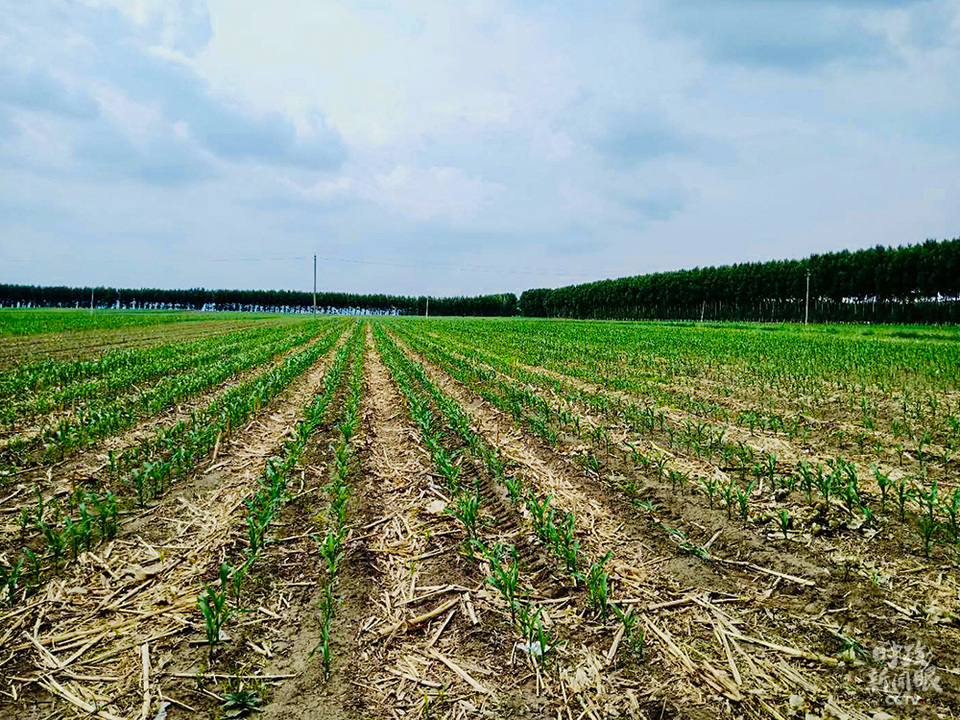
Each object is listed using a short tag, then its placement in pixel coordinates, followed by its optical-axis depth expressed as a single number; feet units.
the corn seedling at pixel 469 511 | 14.46
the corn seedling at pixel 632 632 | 9.68
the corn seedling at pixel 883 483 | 14.23
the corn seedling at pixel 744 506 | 14.90
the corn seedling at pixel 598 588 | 10.77
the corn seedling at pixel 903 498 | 13.53
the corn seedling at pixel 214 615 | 9.54
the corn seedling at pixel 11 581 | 10.96
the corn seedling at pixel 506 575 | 10.84
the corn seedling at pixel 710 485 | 16.02
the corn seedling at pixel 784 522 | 13.64
